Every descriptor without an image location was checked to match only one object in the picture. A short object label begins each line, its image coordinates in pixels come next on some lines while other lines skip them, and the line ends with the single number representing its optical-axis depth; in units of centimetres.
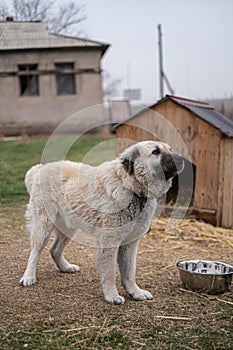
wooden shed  732
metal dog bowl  448
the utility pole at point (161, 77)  1670
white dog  423
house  1936
